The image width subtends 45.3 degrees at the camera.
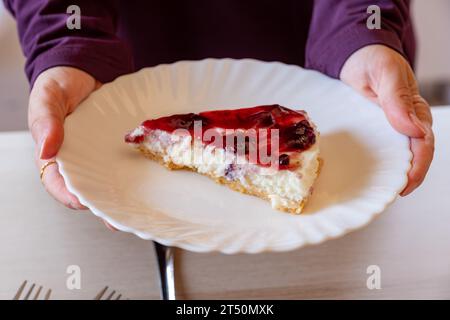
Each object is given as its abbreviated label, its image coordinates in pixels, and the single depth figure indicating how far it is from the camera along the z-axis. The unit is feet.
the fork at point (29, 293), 2.44
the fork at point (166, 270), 2.49
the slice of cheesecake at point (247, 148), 2.51
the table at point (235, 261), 2.52
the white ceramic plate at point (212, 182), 2.22
